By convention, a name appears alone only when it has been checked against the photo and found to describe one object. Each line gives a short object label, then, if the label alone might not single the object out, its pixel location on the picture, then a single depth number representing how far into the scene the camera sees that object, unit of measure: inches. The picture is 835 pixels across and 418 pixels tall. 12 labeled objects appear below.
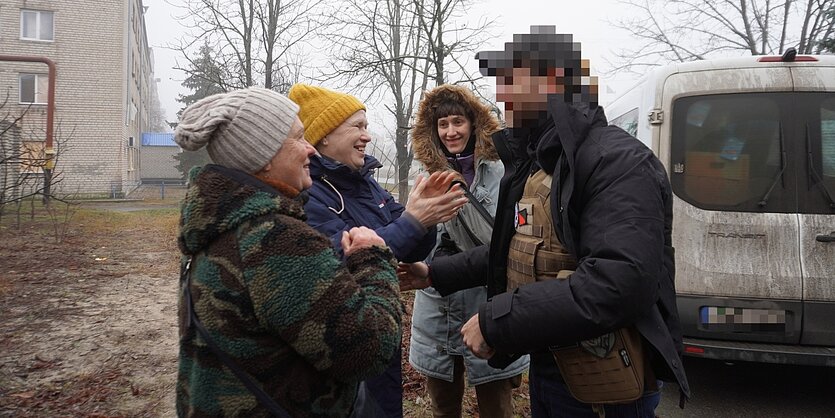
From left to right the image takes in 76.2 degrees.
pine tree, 461.9
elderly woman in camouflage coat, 51.1
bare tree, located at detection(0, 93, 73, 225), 314.0
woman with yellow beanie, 83.7
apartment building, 938.7
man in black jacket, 57.6
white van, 139.6
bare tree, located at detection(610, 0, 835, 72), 394.0
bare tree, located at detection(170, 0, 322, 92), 452.1
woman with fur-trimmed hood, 113.3
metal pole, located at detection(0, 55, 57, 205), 384.5
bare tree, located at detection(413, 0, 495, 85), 307.3
